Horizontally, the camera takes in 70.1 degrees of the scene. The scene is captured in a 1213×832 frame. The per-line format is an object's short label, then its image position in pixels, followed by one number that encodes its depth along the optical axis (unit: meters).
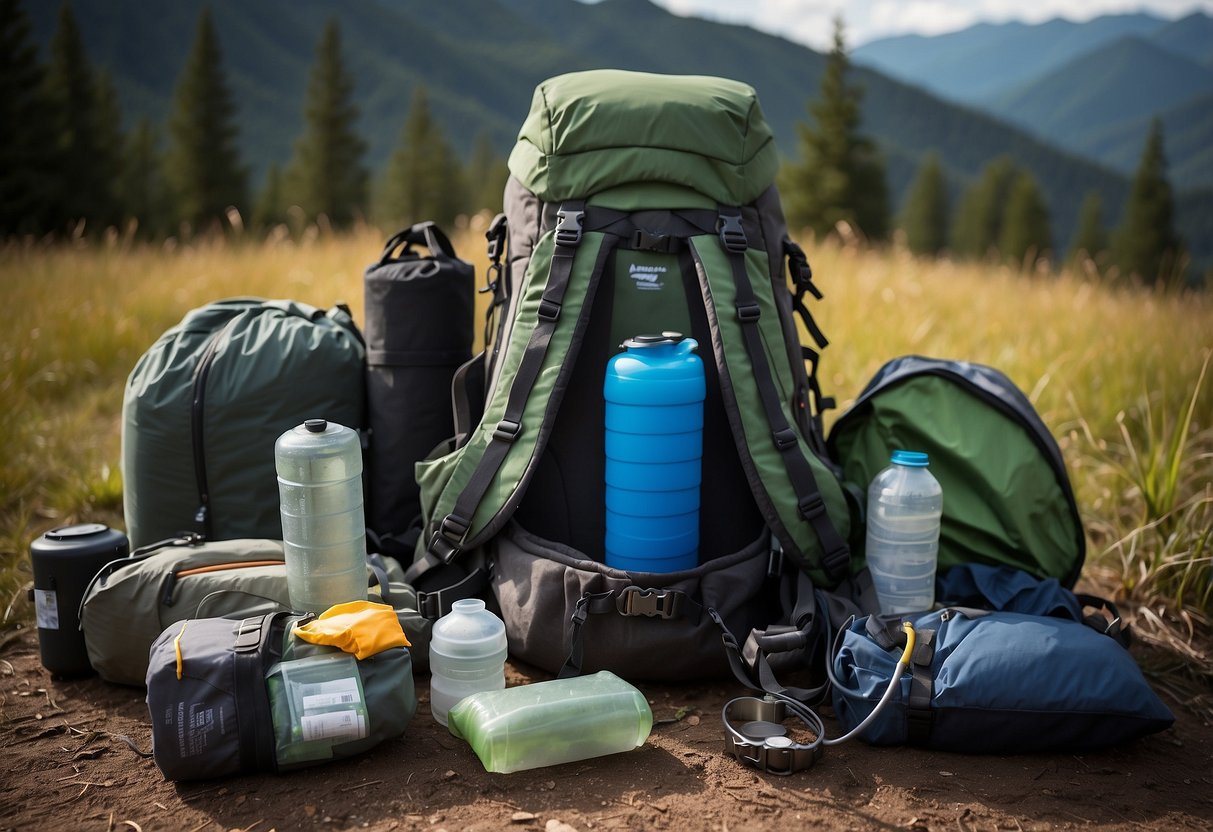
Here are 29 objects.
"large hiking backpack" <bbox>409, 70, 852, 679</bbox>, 3.05
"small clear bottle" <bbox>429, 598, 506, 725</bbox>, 2.72
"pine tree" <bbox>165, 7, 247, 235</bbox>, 41.03
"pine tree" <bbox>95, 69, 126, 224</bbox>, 33.31
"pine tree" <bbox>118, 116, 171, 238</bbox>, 40.72
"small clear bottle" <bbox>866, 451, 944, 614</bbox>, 3.26
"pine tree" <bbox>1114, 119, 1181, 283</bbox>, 54.25
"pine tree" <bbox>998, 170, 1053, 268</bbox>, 59.81
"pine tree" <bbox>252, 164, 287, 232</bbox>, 44.31
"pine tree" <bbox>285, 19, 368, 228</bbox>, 43.81
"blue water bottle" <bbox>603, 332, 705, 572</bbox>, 2.91
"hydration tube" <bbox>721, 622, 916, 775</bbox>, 2.51
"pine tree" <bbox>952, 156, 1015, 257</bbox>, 66.19
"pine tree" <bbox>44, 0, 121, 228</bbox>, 30.68
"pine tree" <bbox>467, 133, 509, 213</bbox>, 53.94
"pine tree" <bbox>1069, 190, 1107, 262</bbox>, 63.62
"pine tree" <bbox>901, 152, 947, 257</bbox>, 65.44
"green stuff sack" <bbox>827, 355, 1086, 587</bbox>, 3.33
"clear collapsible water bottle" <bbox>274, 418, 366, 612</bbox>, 2.76
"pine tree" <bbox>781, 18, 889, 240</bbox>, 38.72
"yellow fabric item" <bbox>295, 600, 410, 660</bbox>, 2.48
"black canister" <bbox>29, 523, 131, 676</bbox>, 2.95
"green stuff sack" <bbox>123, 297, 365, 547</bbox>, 3.38
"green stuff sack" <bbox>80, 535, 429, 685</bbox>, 2.83
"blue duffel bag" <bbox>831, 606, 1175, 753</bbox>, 2.56
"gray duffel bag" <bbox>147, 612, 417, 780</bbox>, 2.34
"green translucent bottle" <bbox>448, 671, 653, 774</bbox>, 2.46
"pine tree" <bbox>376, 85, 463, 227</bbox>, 47.75
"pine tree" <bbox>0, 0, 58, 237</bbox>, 27.75
